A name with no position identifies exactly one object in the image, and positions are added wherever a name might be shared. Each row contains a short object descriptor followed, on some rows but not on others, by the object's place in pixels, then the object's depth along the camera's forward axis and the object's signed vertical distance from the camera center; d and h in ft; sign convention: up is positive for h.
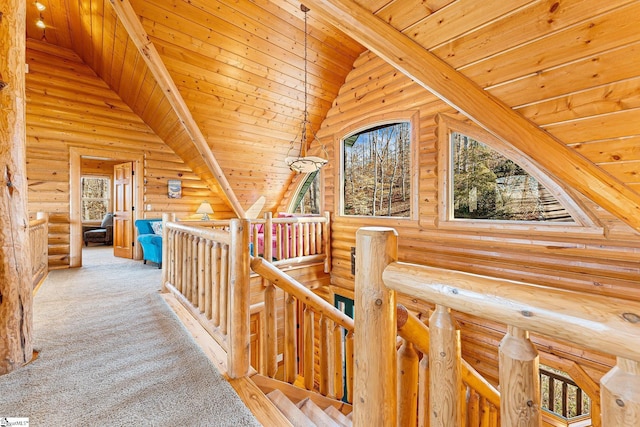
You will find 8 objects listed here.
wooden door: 17.75 -0.04
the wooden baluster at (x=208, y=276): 6.98 -1.65
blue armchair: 15.03 -1.51
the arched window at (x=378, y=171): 13.99 +2.15
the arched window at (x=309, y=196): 19.27 +1.01
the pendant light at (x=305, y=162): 11.18 +1.99
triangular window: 9.52 +0.90
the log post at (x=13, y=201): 5.51 +0.19
